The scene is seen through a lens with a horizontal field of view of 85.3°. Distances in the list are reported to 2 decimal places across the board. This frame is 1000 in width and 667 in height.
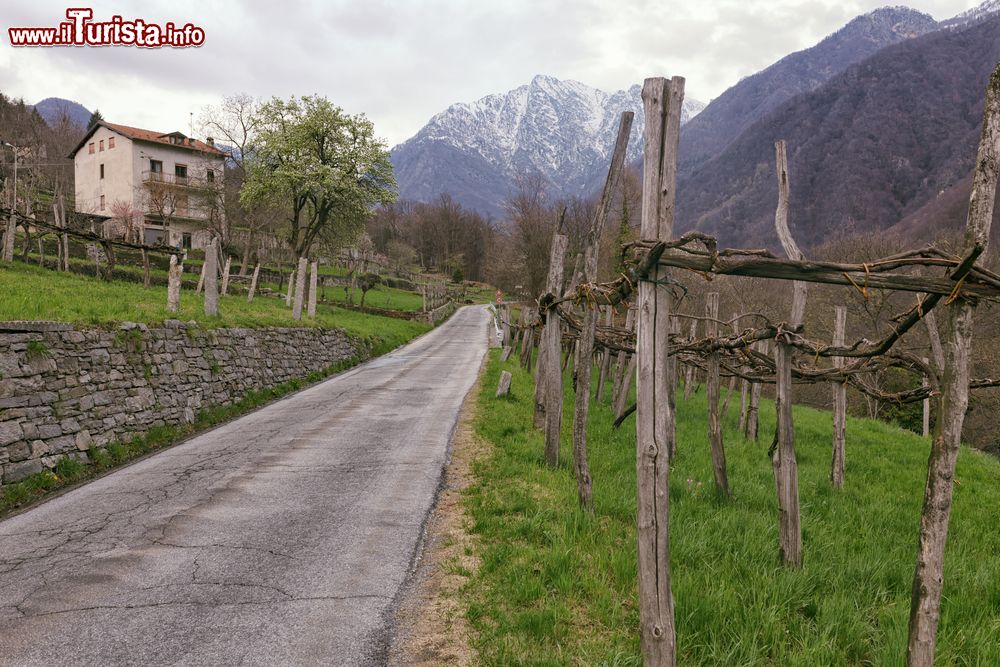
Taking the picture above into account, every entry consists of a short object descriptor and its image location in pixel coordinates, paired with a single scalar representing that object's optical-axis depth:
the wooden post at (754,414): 10.77
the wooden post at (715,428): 6.85
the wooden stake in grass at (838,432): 8.31
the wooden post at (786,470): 4.92
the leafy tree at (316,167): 31.06
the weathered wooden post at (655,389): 3.34
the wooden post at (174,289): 13.42
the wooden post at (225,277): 26.98
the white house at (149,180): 44.31
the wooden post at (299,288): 21.61
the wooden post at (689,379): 17.14
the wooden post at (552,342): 8.30
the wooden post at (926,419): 16.75
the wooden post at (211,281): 14.93
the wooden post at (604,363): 15.30
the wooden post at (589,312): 6.84
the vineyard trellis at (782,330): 2.87
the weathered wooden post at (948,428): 2.85
